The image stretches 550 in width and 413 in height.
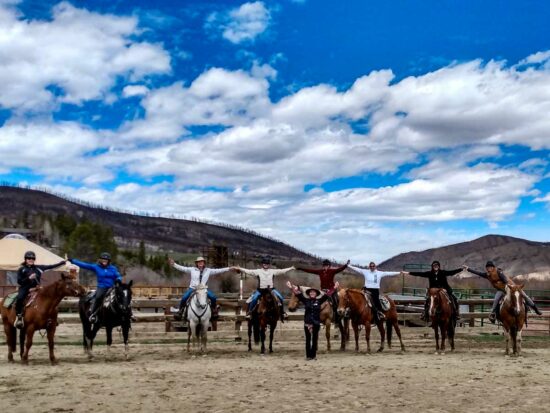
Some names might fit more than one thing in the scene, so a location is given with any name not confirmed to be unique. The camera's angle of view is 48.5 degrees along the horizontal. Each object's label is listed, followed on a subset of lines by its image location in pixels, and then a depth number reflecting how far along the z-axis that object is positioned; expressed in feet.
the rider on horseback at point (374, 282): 53.57
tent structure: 112.06
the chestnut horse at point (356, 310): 51.01
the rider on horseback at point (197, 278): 50.14
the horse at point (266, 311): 50.29
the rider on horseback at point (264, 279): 51.57
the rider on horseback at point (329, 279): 52.25
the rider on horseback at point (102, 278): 46.29
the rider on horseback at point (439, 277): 53.31
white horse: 48.96
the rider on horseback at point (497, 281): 51.23
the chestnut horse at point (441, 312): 51.57
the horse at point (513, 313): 49.39
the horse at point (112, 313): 46.11
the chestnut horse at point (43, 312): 42.80
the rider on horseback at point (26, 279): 43.19
